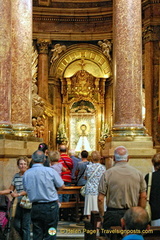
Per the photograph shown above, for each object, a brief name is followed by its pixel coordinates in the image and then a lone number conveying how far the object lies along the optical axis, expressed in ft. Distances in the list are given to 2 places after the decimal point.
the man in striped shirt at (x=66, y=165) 38.65
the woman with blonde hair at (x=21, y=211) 27.50
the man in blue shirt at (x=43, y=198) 23.50
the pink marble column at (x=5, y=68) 40.42
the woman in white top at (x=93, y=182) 32.78
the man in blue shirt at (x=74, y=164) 39.29
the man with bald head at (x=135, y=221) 15.63
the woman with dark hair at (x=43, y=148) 33.76
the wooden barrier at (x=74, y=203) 36.91
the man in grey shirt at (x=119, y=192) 22.08
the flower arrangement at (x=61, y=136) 78.12
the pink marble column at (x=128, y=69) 43.47
